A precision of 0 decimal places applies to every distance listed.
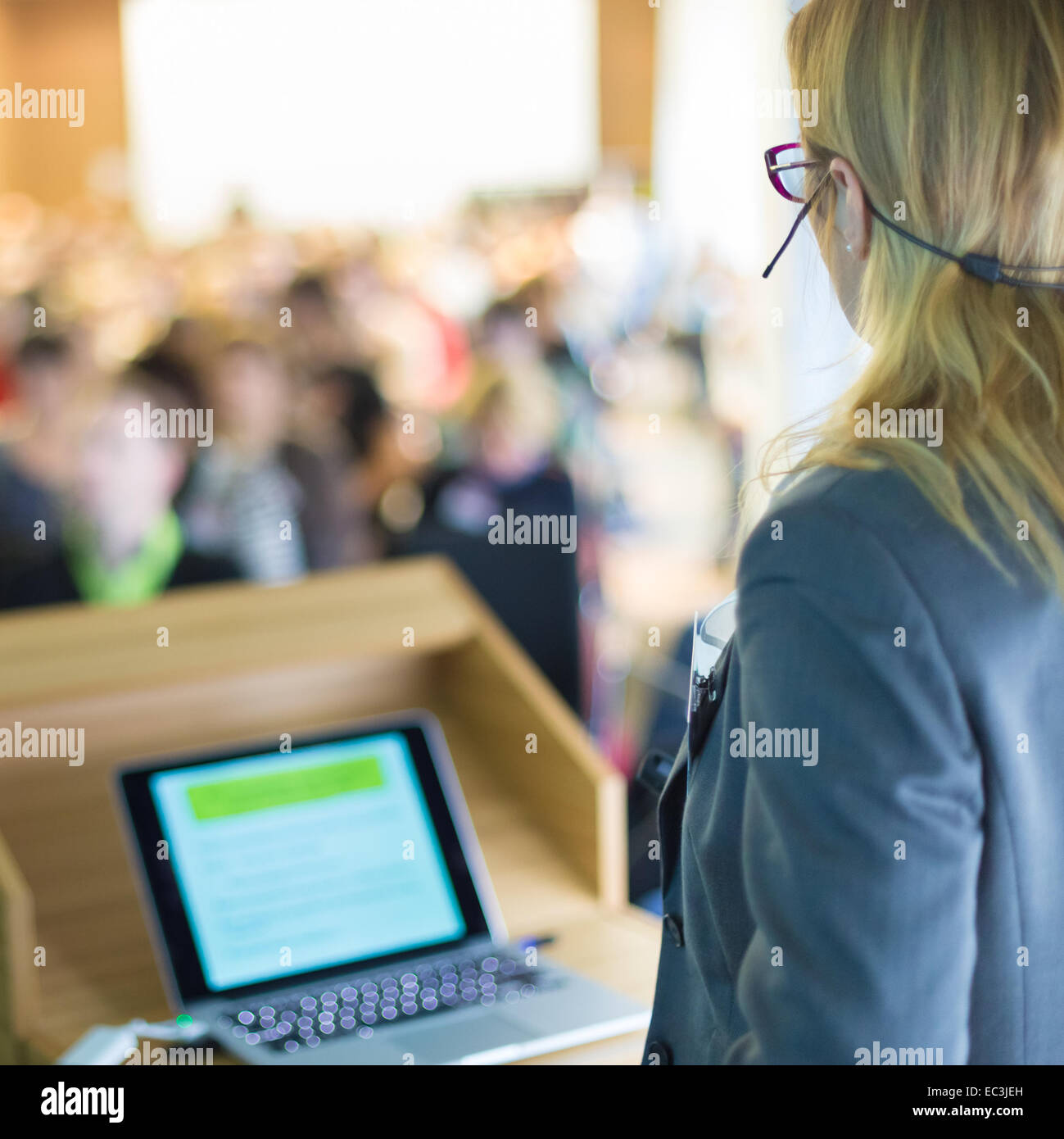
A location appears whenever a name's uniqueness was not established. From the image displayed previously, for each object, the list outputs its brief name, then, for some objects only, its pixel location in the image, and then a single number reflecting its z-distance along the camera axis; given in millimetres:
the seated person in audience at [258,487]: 3279
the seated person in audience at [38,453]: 3160
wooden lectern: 1356
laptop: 1244
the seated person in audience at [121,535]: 2760
